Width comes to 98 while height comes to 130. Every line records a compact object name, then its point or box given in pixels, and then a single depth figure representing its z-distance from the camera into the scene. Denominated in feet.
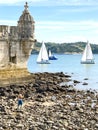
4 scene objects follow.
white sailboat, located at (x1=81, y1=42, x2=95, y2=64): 302.04
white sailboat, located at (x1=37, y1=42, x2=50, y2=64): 296.10
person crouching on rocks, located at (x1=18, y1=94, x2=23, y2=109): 89.98
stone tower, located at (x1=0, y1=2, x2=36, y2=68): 126.41
